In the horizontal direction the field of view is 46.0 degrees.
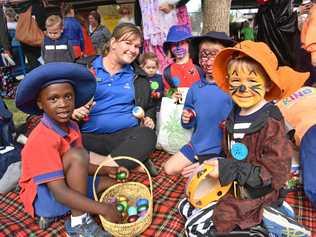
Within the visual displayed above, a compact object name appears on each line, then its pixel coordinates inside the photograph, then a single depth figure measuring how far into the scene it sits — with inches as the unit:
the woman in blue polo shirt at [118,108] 102.0
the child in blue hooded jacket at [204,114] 93.6
